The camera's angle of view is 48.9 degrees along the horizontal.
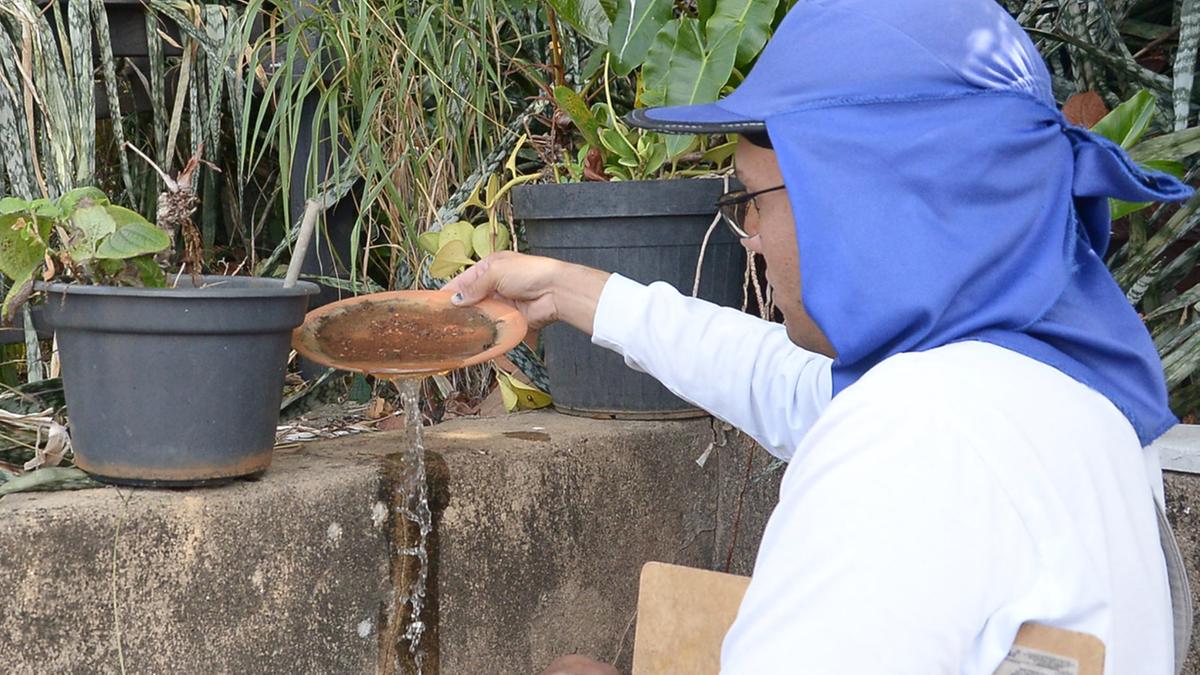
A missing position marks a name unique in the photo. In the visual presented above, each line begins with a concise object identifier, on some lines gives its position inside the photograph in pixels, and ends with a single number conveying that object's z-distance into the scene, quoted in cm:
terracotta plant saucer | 207
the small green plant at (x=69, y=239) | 176
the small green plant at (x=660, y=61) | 252
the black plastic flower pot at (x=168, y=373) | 178
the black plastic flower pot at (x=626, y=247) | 256
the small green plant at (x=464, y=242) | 264
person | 97
